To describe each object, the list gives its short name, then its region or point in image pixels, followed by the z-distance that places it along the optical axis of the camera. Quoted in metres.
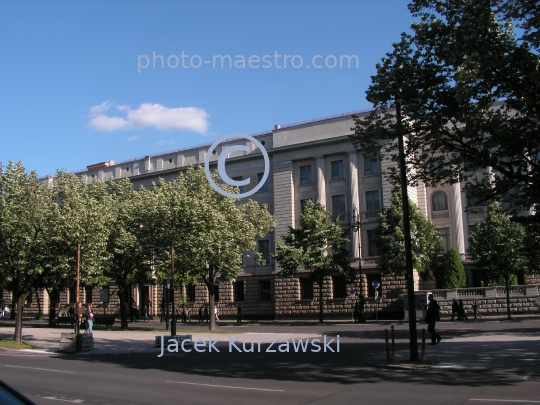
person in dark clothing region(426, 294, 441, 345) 20.16
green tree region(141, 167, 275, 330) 33.06
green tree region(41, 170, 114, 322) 26.80
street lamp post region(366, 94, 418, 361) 15.48
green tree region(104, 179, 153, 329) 36.66
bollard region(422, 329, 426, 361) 15.23
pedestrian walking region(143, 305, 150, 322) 55.18
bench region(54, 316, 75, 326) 44.06
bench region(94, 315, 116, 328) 43.25
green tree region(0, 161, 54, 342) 25.78
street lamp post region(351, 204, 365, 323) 45.91
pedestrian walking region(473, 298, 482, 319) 38.55
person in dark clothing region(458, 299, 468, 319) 38.01
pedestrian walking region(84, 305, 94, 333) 30.19
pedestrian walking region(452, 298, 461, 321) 37.69
